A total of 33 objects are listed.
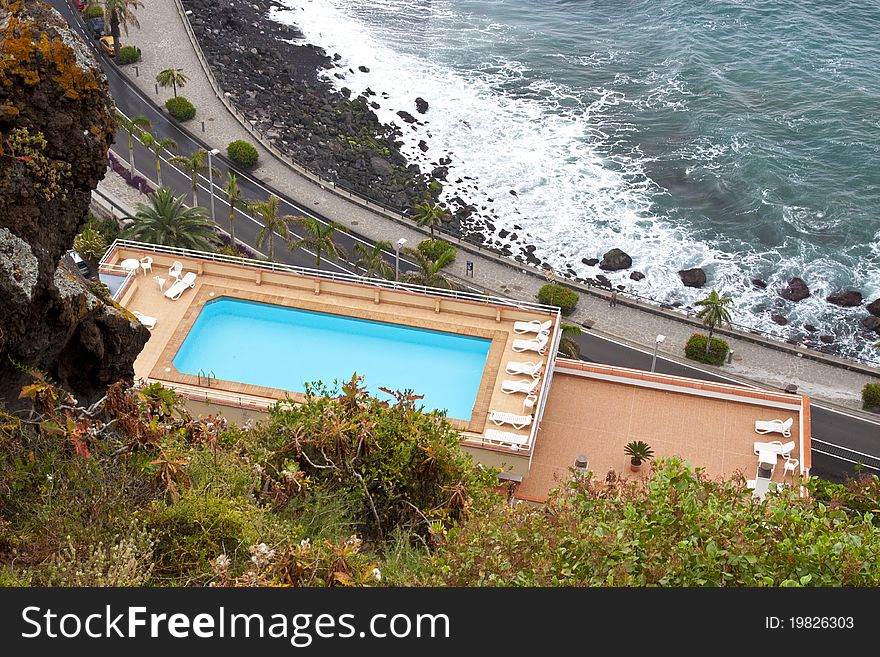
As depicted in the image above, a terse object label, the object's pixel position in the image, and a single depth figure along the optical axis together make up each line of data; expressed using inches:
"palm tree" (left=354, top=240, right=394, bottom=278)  2736.2
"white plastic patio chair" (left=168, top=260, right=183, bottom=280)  2117.4
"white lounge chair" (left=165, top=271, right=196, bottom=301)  2074.3
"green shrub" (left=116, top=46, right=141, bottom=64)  3801.7
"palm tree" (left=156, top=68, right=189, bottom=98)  3554.1
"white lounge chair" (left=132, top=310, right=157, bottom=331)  1991.9
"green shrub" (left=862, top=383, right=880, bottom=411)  2588.8
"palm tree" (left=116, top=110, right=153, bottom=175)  3112.9
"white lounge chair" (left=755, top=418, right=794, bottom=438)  1891.0
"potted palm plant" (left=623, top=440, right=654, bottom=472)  1798.7
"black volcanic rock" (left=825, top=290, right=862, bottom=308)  3179.1
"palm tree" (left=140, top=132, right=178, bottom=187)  3078.2
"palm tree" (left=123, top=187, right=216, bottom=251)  2485.2
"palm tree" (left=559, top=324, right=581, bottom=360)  2501.2
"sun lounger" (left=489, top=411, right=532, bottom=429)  1803.6
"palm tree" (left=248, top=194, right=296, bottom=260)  2743.6
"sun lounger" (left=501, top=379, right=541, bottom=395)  1865.2
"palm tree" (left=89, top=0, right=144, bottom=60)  3703.2
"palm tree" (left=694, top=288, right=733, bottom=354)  2706.7
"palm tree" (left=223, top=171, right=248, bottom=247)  2844.5
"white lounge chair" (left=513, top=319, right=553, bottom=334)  1998.3
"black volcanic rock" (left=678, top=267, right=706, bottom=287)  3267.7
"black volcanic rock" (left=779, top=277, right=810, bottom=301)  3208.7
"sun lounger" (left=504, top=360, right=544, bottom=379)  1899.6
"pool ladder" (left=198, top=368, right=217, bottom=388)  1863.9
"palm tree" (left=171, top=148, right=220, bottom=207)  2972.4
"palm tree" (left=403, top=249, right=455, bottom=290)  2635.3
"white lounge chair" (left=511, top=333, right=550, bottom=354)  1952.5
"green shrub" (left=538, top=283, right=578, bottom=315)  2891.2
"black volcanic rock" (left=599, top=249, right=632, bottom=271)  3331.7
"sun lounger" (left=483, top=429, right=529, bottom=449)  1765.5
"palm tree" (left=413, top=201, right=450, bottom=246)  3068.4
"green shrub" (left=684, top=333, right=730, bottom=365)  2755.9
